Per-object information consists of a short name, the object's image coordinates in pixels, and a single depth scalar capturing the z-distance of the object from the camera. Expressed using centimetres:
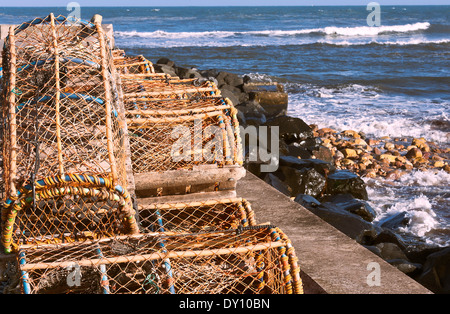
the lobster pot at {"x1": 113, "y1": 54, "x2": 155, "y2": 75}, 535
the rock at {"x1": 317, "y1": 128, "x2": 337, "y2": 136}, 1076
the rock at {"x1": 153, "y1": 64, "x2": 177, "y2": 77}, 1132
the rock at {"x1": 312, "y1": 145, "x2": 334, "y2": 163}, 836
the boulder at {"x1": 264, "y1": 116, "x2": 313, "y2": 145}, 868
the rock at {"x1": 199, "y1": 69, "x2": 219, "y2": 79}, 1241
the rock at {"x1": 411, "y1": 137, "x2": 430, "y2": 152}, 969
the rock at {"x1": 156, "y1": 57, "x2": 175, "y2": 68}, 1338
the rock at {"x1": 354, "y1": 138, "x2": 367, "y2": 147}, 992
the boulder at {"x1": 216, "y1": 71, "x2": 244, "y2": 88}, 1210
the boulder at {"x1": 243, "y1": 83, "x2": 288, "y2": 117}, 1086
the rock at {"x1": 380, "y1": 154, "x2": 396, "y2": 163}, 898
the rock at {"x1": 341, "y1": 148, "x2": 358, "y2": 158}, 914
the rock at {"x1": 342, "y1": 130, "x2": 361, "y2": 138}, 1062
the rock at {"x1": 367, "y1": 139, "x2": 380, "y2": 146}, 1014
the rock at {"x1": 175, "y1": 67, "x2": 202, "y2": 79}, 1163
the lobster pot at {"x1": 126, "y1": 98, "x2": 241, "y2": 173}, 365
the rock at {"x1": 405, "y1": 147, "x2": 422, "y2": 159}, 910
